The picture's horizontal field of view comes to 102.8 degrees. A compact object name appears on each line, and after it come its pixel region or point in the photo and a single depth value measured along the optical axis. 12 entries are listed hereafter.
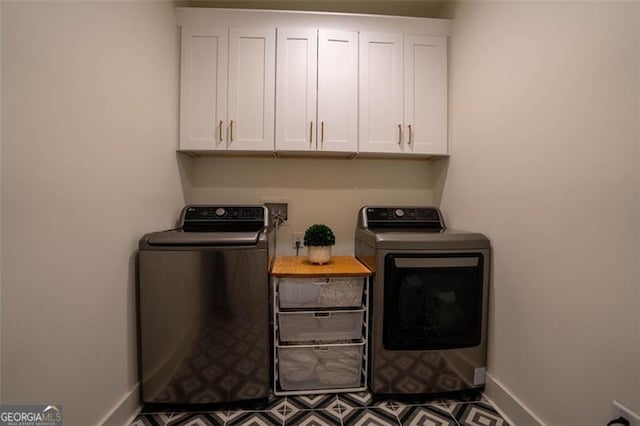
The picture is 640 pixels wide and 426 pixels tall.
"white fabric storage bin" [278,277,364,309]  1.42
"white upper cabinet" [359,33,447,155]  1.75
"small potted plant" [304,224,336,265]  1.56
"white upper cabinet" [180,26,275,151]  1.68
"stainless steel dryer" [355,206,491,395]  1.37
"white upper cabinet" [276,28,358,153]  1.71
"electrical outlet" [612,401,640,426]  0.80
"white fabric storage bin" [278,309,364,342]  1.43
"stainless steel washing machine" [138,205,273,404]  1.26
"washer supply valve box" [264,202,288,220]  2.00
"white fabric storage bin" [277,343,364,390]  1.43
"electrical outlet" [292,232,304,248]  2.02
